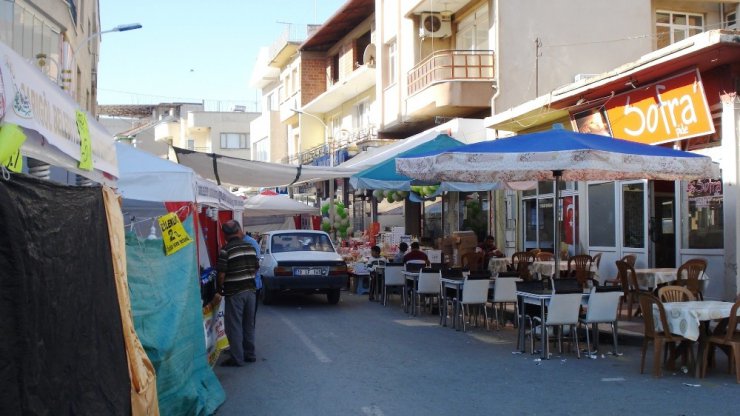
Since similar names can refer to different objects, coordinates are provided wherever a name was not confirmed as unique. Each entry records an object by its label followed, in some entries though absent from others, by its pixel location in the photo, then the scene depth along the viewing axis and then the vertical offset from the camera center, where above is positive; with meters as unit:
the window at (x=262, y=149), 52.03 +5.14
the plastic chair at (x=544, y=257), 17.39 -0.86
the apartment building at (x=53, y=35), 18.06 +5.09
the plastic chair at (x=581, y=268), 15.04 -0.99
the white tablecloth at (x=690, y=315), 8.81 -1.14
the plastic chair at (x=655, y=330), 9.01 -1.34
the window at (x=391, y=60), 29.75 +6.43
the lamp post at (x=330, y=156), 29.78 +2.90
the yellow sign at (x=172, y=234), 7.29 -0.13
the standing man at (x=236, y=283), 9.73 -0.80
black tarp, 3.58 -0.47
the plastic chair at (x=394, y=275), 16.78 -1.22
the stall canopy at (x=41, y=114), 3.75 +0.62
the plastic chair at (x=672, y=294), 9.81 -0.98
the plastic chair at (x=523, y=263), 14.60 -0.91
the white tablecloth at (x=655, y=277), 13.16 -1.02
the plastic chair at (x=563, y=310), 10.22 -1.23
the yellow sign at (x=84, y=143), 5.31 +0.56
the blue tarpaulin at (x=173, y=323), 6.44 -0.93
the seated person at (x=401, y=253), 17.27 -0.76
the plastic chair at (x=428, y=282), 14.84 -1.22
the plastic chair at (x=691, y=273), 12.55 -0.93
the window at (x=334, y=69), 40.97 +8.23
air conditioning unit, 25.73 +6.63
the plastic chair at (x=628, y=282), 13.60 -1.15
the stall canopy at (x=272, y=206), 26.05 +0.51
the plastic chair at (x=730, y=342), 8.71 -1.43
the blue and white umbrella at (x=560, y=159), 10.18 +0.85
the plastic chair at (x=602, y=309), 10.47 -1.24
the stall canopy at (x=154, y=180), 9.32 +0.51
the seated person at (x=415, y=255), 16.12 -0.74
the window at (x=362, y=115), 35.44 +5.11
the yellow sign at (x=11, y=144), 3.52 +0.36
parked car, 16.36 -1.03
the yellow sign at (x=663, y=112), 13.98 +2.17
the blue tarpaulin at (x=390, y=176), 17.03 +1.01
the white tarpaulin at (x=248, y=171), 15.03 +1.05
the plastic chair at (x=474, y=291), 12.80 -1.21
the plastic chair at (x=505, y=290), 13.02 -1.21
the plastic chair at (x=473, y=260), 17.39 -0.92
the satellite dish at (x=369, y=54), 32.51 +7.21
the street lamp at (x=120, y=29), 24.26 +6.35
